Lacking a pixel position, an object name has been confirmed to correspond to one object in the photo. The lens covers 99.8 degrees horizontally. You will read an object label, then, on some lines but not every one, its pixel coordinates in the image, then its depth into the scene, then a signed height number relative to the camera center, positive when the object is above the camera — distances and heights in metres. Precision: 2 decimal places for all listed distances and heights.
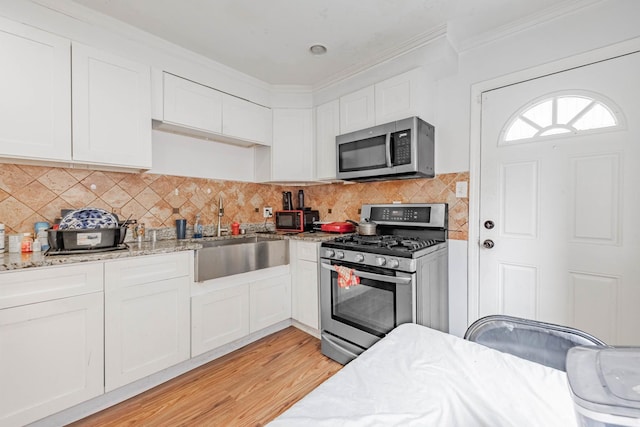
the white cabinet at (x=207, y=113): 2.06 +0.84
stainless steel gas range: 1.74 -0.49
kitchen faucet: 2.63 -0.02
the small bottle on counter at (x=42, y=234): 1.71 -0.15
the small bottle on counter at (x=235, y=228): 2.74 -0.17
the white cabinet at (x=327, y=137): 2.62 +0.74
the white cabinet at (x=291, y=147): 2.80 +0.66
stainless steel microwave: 2.03 +0.49
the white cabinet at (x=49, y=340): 1.29 -0.67
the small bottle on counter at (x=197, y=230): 2.47 -0.18
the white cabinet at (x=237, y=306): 1.95 -0.77
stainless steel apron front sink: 1.95 -0.37
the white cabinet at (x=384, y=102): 2.06 +0.91
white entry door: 1.53 +0.07
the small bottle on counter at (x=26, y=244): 1.62 -0.20
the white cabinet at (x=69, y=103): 1.48 +0.67
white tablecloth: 0.53 -0.41
